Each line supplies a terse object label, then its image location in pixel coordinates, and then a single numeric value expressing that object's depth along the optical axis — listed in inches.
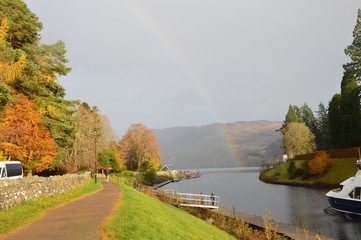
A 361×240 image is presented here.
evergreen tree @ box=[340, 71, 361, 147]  2861.7
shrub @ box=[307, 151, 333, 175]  2859.3
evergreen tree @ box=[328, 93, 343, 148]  3152.1
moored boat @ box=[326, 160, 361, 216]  1425.9
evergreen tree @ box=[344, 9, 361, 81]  3051.2
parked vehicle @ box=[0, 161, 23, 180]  1083.9
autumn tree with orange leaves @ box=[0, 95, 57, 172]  1318.9
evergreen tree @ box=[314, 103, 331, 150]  4487.9
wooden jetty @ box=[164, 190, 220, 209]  1473.9
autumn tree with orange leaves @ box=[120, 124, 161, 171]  4358.5
